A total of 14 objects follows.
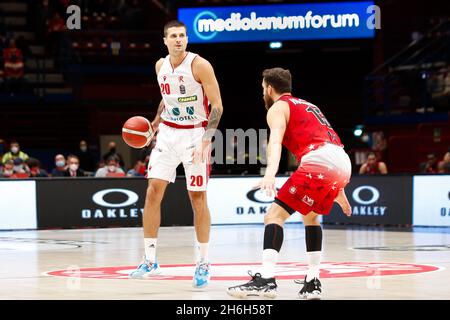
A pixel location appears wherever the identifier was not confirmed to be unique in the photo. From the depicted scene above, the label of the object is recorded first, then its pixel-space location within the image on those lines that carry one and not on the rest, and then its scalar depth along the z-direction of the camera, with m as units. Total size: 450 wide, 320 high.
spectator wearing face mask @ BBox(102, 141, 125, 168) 21.27
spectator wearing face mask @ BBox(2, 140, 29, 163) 20.70
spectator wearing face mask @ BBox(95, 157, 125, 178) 19.31
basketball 9.23
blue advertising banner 24.73
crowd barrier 17.38
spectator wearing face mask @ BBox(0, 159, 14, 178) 18.70
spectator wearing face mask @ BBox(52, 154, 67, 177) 20.00
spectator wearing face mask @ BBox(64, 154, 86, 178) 19.84
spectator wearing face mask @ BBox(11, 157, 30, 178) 18.88
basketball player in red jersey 7.23
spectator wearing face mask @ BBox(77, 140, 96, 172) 23.56
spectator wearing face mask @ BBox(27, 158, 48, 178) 19.11
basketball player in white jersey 8.83
